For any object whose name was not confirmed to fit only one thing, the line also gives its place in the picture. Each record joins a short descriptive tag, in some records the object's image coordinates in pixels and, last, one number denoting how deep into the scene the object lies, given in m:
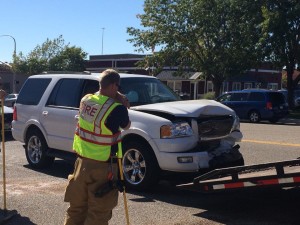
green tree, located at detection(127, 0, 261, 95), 34.25
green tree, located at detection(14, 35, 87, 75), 70.75
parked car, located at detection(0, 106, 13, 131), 15.32
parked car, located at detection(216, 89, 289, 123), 24.67
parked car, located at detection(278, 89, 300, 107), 45.28
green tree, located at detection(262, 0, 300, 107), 30.30
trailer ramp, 5.83
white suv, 7.34
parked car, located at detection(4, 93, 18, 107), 31.28
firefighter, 4.64
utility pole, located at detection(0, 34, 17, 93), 53.80
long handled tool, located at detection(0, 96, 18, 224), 6.11
